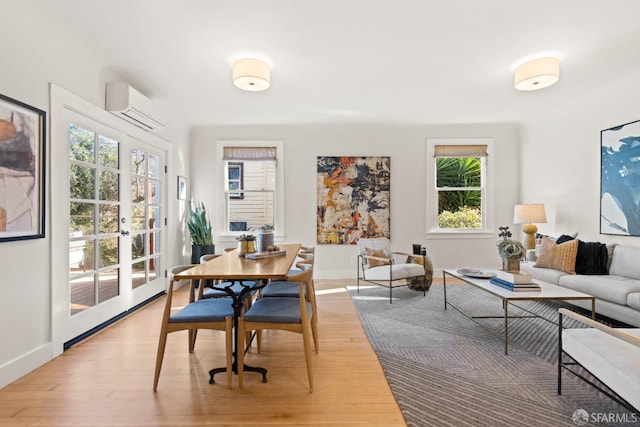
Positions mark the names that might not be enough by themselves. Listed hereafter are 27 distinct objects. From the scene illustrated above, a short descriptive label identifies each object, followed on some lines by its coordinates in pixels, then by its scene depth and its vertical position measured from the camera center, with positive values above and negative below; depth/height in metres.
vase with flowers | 2.96 -0.39
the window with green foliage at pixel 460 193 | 5.54 +0.32
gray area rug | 1.79 -1.10
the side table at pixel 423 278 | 4.45 -0.90
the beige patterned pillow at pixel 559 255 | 3.66 -0.52
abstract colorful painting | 5.41 +0.23
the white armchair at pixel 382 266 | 4.11 -0.71
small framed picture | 4.88 +0.39
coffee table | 2.51 -0.67
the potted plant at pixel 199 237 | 4.81 -0.36
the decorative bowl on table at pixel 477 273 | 3.21 -0.63
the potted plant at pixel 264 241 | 2.83 -0.25
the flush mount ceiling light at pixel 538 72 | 3.02 +1.31
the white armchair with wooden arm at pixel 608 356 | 1.41 -0.71
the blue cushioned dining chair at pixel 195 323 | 2.02 -0.68
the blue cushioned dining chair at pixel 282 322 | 2.02 -0.69
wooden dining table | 1.95 -0.37
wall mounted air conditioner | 3.14 +1.10
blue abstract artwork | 3.54 +0.35
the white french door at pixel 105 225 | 2.77 -0.12
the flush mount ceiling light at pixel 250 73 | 2.99 +1.30
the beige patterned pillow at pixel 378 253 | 4.62 -0.58
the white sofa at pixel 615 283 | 2.85 -0.71
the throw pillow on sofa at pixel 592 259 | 3.57 -0.53
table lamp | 4.54 -0.08
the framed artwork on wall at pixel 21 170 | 2.08 +0.30
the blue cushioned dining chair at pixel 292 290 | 2.42 -0.66
